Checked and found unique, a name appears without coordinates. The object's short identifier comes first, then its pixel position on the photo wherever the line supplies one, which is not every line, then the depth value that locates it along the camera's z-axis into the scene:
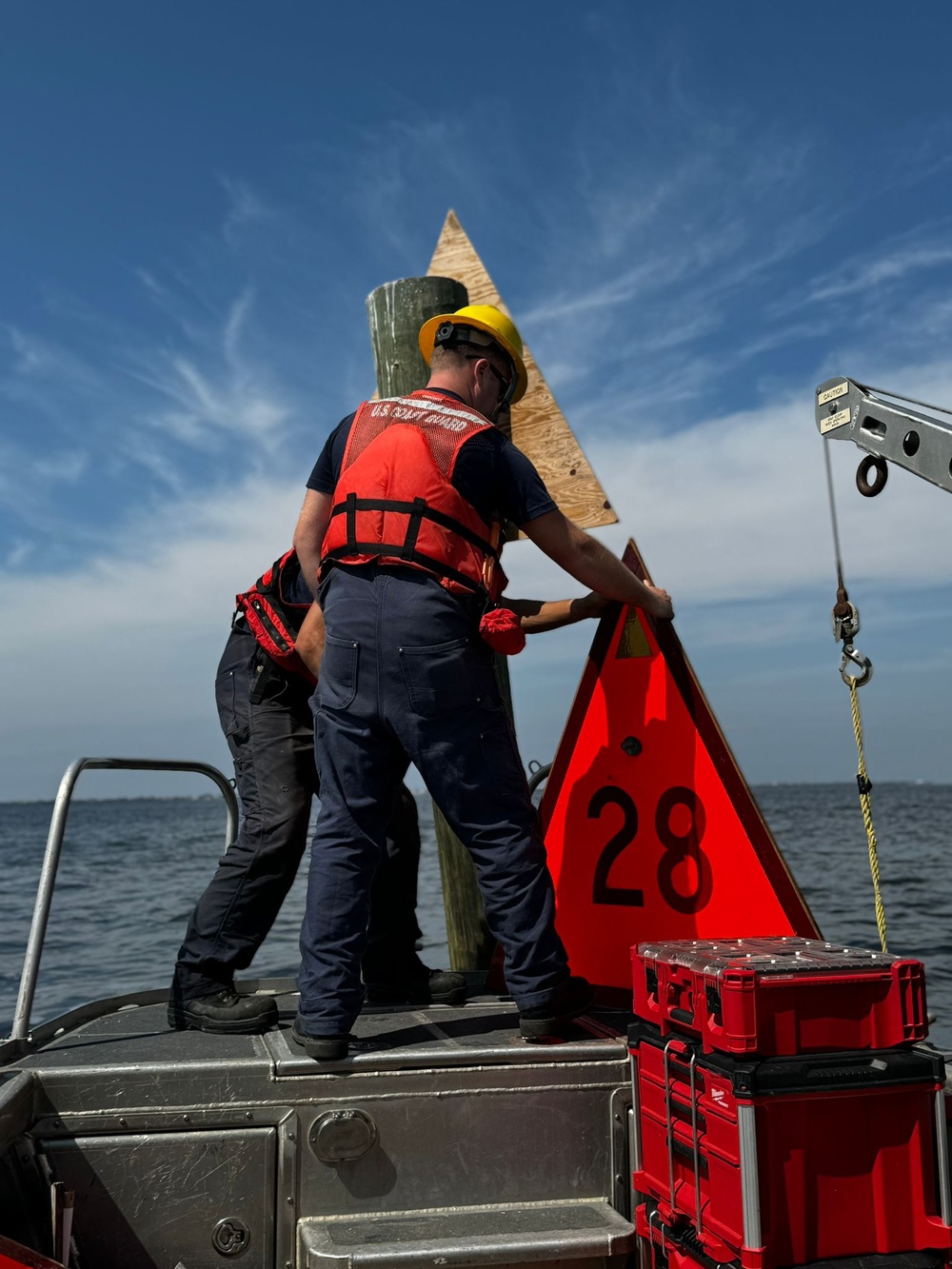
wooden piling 4.70
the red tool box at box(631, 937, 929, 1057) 2.41
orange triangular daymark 3.58
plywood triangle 4.30
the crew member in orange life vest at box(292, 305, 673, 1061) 3.03
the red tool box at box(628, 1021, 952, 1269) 2.37
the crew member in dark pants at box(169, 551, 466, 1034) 3.38
